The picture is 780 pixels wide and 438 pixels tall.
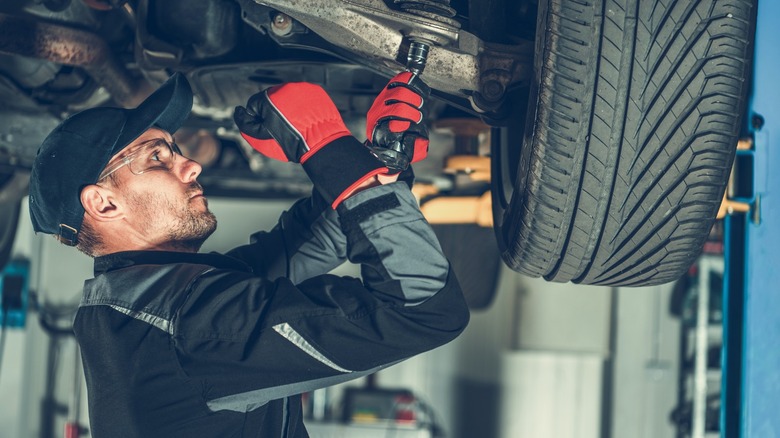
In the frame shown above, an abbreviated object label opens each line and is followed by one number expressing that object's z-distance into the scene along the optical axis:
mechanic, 1.40
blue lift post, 1.77
